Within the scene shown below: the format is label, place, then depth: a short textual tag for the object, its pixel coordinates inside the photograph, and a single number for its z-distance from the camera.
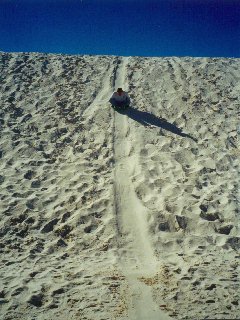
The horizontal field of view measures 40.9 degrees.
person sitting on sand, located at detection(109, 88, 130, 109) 11.80
